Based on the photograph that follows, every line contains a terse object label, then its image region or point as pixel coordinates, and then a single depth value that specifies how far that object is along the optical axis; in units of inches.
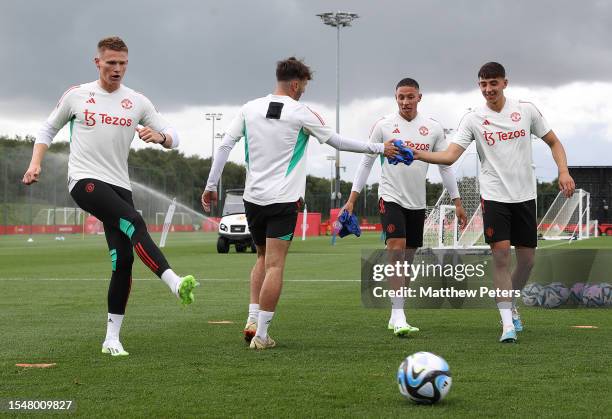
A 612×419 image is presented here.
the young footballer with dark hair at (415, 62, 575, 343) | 337.1
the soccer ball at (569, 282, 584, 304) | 449.1
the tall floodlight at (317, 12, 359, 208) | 2652.6
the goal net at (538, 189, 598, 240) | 1732.3
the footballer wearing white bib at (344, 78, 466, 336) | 360.5
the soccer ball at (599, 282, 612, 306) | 449.7
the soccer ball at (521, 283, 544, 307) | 454.5
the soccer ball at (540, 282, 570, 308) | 447.2
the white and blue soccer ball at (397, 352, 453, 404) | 207.6
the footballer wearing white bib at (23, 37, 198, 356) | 281.3
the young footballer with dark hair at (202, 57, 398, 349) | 309.0
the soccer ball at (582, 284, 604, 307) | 449.1
